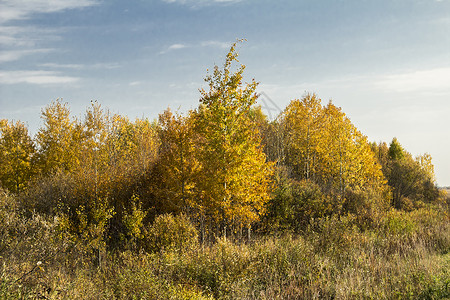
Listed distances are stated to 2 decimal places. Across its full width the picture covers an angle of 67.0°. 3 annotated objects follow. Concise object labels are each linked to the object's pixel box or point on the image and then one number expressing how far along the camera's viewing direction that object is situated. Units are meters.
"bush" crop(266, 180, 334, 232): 18.28
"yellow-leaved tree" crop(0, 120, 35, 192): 29.06
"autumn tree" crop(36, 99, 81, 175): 26.78
